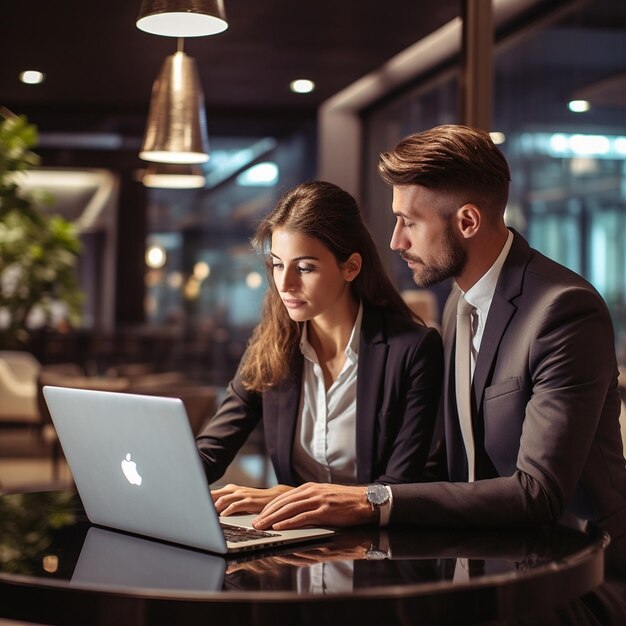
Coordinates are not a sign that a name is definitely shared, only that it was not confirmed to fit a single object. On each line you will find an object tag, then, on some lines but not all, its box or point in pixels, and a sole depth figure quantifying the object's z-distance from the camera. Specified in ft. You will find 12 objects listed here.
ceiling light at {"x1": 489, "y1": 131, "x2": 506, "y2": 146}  18.39
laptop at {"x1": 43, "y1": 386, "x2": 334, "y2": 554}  5.61
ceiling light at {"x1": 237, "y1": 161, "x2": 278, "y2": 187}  26.55
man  6.59
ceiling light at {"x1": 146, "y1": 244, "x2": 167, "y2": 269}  32.50
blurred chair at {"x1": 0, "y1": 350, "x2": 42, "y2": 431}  31.27
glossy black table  4.83
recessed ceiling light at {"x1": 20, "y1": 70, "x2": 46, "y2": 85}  13.55
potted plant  23.80
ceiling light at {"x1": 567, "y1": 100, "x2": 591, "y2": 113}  15.66
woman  8.20
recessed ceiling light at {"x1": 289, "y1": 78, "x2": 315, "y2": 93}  14.76
